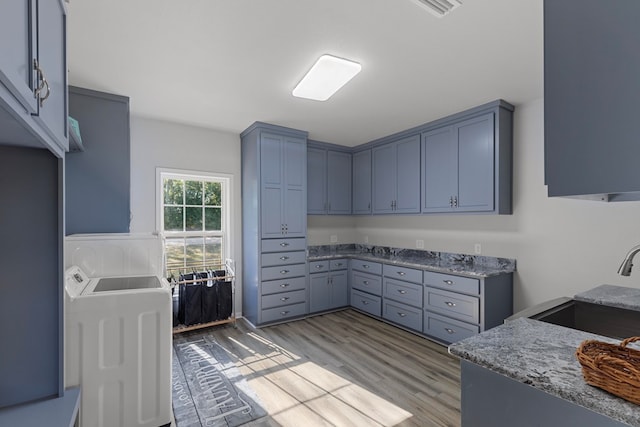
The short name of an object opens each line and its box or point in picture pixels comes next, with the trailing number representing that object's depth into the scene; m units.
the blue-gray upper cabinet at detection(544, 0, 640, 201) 0.66
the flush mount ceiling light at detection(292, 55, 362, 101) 2.11
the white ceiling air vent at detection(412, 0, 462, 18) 1.47
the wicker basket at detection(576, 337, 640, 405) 0.66
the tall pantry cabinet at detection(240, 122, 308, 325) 3.54
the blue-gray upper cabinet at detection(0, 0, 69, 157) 0.67
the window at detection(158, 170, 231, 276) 3.51
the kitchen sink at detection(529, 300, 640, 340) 1.62
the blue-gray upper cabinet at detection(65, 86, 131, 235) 2.45
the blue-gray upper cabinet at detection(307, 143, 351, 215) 4.24
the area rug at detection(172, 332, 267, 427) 1.95
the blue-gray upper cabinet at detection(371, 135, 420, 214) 3.65
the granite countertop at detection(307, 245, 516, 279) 2.96
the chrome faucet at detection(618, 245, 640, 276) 1.01
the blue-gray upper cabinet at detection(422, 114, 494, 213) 2.92
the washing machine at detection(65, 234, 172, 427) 1.58
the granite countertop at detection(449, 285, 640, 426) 0.68
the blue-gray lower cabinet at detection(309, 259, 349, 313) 3.96
